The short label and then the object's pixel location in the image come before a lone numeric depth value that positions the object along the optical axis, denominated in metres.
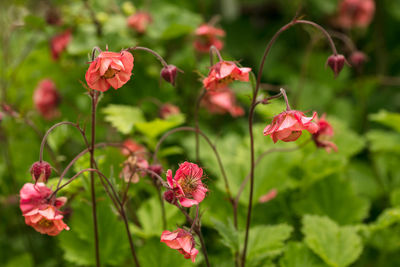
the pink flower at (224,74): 0.81
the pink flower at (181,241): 0.77
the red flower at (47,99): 1.21
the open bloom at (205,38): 1.07
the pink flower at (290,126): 0.78
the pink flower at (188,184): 0.77
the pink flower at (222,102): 1.07
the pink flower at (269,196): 1.00
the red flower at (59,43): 1.19
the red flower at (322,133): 0.91
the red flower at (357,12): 1.34
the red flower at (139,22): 1.15
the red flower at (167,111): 1.04
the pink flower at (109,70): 0.77
